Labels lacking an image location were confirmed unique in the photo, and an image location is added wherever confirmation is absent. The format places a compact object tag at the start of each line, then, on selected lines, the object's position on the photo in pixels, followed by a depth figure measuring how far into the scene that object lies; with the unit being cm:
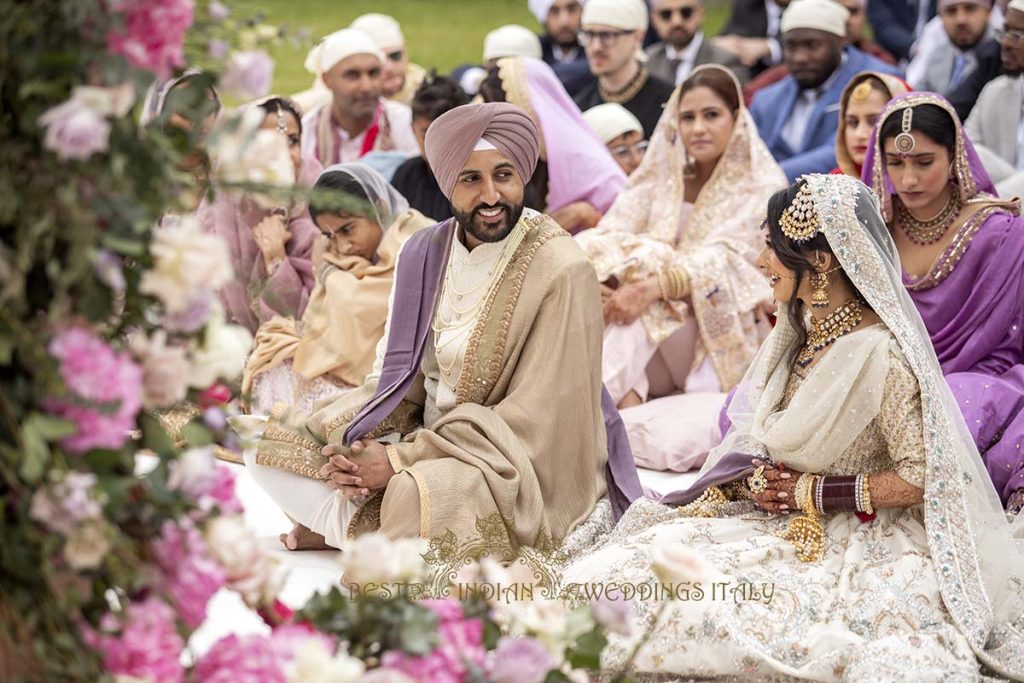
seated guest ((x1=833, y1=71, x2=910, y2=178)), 1122
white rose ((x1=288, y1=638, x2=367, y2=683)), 326
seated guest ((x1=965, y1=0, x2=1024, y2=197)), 1265
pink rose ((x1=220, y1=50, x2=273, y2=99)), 344
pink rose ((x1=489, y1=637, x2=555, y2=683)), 362
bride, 618
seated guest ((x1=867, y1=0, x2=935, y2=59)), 1884
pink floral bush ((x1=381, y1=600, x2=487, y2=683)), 356
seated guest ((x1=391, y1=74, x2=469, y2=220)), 1213
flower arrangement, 322
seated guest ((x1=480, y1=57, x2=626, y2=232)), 1212
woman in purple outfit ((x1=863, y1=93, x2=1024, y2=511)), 863
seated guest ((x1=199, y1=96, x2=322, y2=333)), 1147
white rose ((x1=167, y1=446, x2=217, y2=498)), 343
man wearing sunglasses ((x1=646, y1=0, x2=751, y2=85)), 1667
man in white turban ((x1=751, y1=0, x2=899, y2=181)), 1421
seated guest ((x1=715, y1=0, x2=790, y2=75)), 1781
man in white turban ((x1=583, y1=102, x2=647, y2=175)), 1370
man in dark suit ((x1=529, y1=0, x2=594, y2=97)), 1820
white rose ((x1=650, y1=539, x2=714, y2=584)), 369
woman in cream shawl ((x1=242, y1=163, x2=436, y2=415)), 1021
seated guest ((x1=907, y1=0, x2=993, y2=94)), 1527
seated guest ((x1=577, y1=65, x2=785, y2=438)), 1090
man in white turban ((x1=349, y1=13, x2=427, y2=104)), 1644
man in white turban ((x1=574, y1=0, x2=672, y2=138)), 1508
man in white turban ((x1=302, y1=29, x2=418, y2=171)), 1421
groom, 735
